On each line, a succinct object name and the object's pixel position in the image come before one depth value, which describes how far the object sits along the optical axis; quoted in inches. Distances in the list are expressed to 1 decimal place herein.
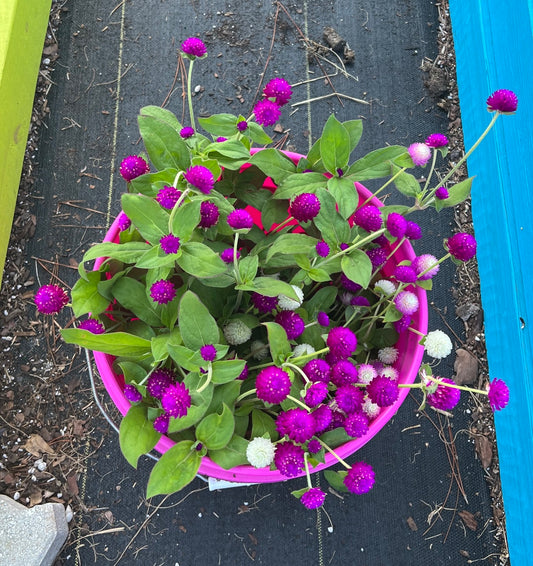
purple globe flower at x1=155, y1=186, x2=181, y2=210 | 32.5
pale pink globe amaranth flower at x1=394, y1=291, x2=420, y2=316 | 36.7
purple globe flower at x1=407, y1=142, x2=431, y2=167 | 35.6
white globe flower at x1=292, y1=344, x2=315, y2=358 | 35.4
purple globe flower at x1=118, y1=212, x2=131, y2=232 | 38.9
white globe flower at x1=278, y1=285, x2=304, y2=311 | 35.3
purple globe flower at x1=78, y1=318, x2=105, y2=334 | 35.5
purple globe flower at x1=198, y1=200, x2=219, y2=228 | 33.2
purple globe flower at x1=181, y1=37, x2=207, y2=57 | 36.7
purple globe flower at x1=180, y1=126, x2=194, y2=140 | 39.2
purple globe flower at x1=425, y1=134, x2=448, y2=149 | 37.0
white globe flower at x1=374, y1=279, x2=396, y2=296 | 39.0
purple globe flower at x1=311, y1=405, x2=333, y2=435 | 31.3
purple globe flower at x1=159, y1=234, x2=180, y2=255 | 30.8
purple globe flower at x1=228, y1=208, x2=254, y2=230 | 32.8
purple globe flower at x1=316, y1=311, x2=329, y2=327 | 37.1
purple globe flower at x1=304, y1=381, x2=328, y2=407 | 30.6
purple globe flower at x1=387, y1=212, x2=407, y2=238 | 34.8
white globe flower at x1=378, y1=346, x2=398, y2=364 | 40.8
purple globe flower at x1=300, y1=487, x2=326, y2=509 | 33.2
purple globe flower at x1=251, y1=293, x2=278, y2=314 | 36.1
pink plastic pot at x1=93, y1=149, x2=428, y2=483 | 36.8
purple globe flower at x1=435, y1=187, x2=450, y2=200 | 36.5
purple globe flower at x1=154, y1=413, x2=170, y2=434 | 34.4
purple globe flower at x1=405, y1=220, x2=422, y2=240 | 36.8
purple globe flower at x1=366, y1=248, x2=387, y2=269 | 37.8
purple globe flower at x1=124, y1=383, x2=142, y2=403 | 34.6
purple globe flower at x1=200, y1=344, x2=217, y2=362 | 30.9
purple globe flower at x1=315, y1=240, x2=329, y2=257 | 34.3
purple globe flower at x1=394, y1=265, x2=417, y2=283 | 35.4
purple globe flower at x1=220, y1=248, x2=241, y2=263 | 34.9
